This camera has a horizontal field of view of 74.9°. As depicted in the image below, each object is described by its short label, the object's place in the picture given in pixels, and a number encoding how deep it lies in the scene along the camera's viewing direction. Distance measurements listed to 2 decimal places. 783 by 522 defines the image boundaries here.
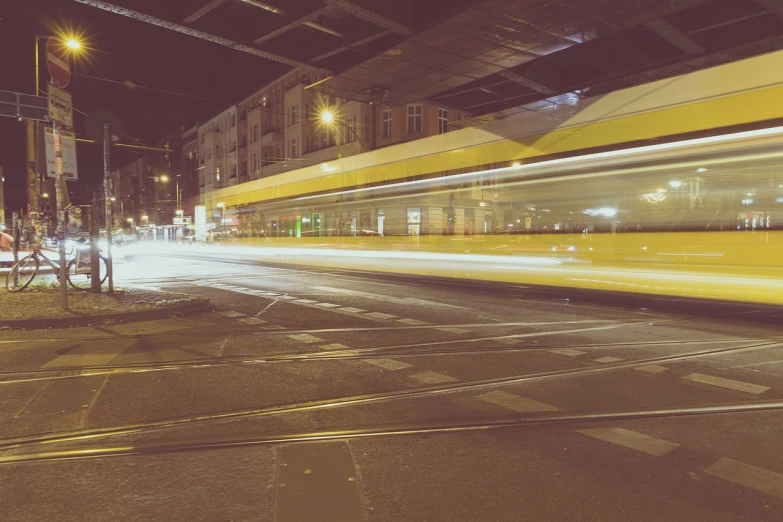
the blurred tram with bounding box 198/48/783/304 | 8.39
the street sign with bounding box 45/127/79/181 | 9.47
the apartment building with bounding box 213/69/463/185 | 34.12
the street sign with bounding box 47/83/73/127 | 8.78
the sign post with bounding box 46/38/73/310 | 8.69
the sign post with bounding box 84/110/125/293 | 10.55
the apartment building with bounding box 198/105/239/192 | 54.22
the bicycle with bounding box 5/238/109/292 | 11.92
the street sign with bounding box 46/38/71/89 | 8.58
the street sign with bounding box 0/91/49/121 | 15.63
